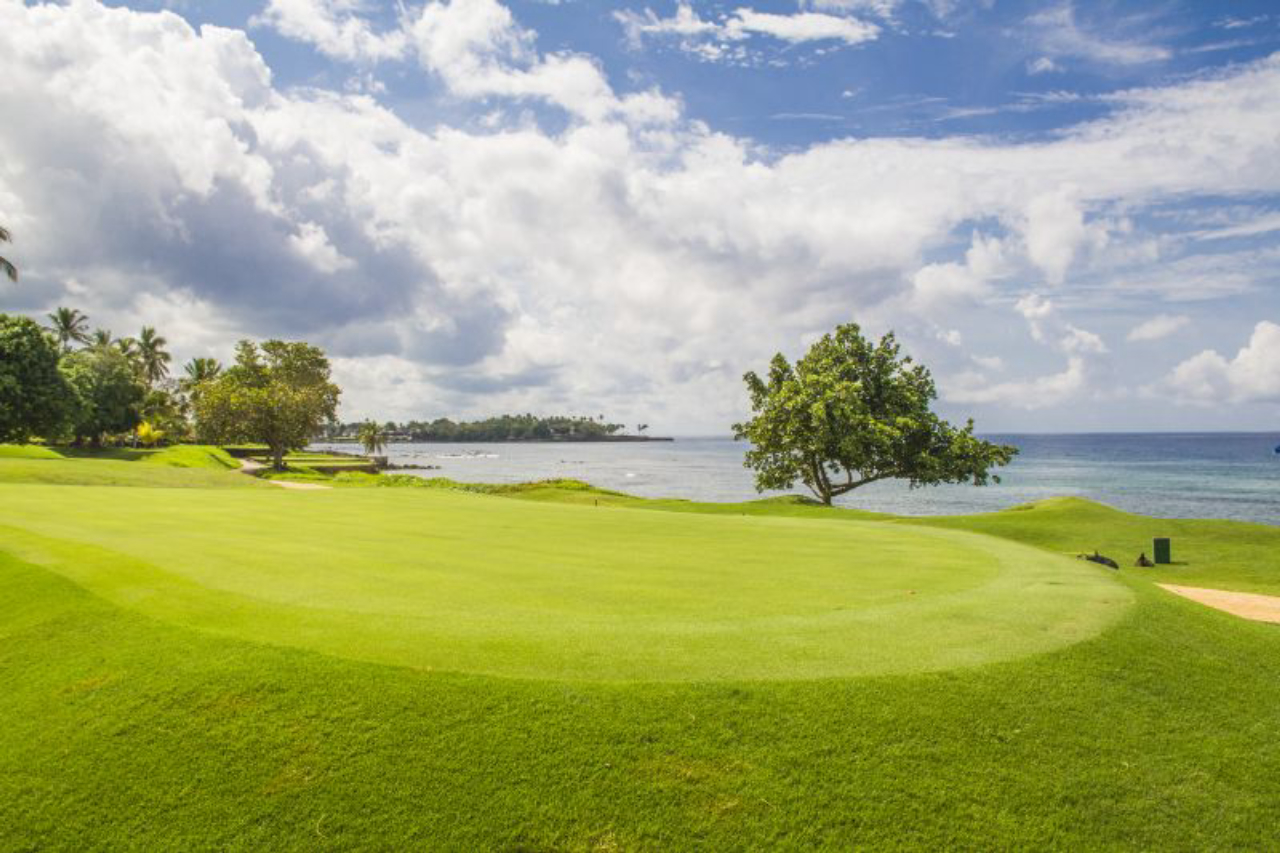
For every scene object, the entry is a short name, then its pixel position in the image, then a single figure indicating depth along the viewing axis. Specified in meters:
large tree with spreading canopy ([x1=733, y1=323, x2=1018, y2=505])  34.97
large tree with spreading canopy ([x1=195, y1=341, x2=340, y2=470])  72.88
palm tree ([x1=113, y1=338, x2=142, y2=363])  101.81
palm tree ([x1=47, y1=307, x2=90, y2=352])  96.31
